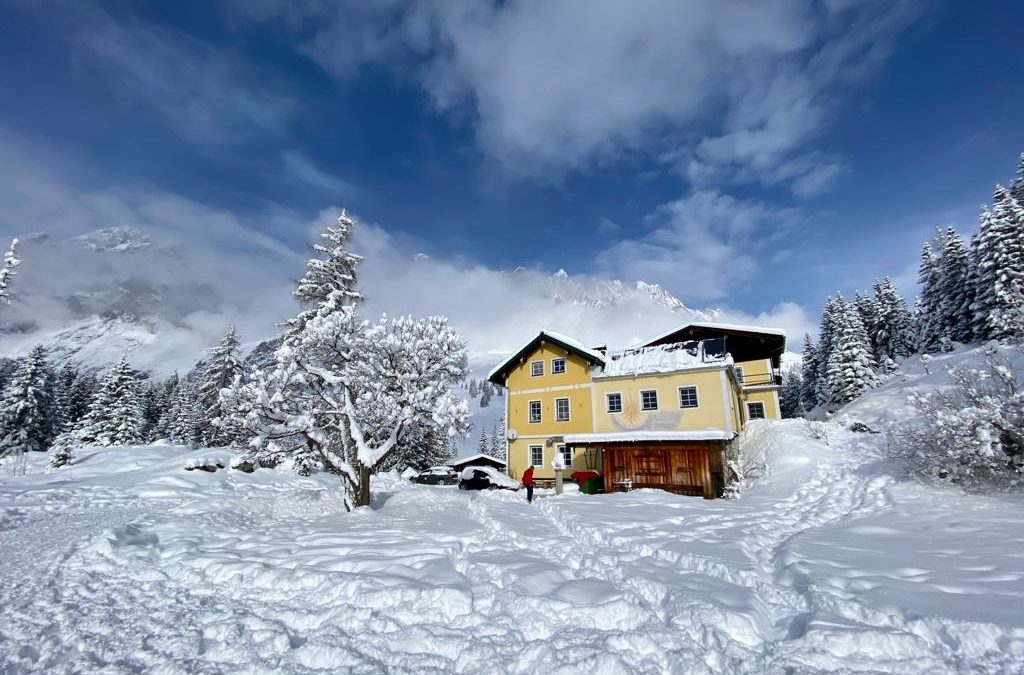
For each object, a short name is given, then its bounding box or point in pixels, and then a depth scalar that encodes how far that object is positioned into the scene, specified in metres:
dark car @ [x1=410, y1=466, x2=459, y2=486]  37.16
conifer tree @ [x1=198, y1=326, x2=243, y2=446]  37.75
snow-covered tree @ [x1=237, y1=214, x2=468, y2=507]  13.95
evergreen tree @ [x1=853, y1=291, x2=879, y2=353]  49.02
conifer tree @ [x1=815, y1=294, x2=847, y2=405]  44.34
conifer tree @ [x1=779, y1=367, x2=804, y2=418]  57.41
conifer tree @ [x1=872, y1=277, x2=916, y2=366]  46.78
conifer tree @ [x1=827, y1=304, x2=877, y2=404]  40.88
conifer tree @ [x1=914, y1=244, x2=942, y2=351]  42.06
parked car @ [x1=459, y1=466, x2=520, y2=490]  27.98
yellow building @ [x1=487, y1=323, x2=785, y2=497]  22.06
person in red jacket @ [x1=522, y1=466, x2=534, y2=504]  17.56
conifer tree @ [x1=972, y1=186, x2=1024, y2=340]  32.19
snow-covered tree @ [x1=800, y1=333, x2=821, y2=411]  55.38
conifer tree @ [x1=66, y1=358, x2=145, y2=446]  40.31
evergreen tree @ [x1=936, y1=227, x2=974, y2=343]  38.84
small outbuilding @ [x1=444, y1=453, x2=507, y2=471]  39.08
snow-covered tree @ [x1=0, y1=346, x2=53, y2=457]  38.72
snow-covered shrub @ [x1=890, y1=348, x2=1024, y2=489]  12.66
